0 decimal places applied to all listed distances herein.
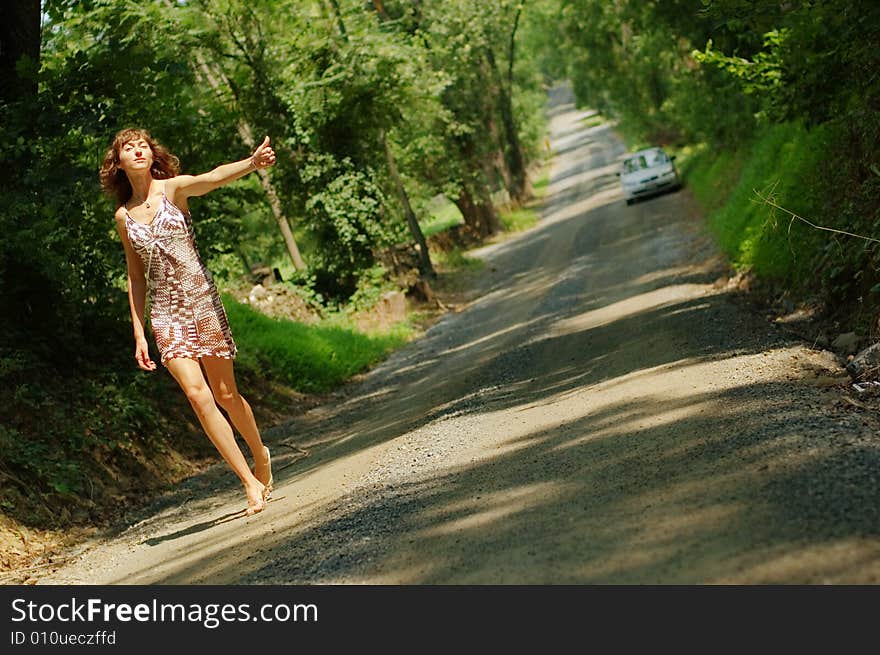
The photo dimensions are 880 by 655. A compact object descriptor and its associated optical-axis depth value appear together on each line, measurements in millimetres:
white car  36719
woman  6914
